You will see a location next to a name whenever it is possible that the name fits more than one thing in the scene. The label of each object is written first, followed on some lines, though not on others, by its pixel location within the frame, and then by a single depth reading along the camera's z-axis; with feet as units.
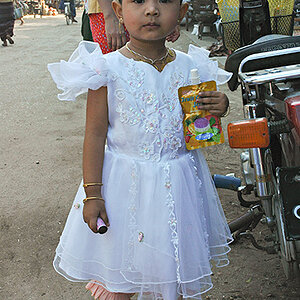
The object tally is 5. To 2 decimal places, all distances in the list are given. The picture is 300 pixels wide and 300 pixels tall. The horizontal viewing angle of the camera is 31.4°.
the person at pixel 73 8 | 75.76
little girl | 6.32
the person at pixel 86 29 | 10.54
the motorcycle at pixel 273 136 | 6.78
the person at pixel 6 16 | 17.82
